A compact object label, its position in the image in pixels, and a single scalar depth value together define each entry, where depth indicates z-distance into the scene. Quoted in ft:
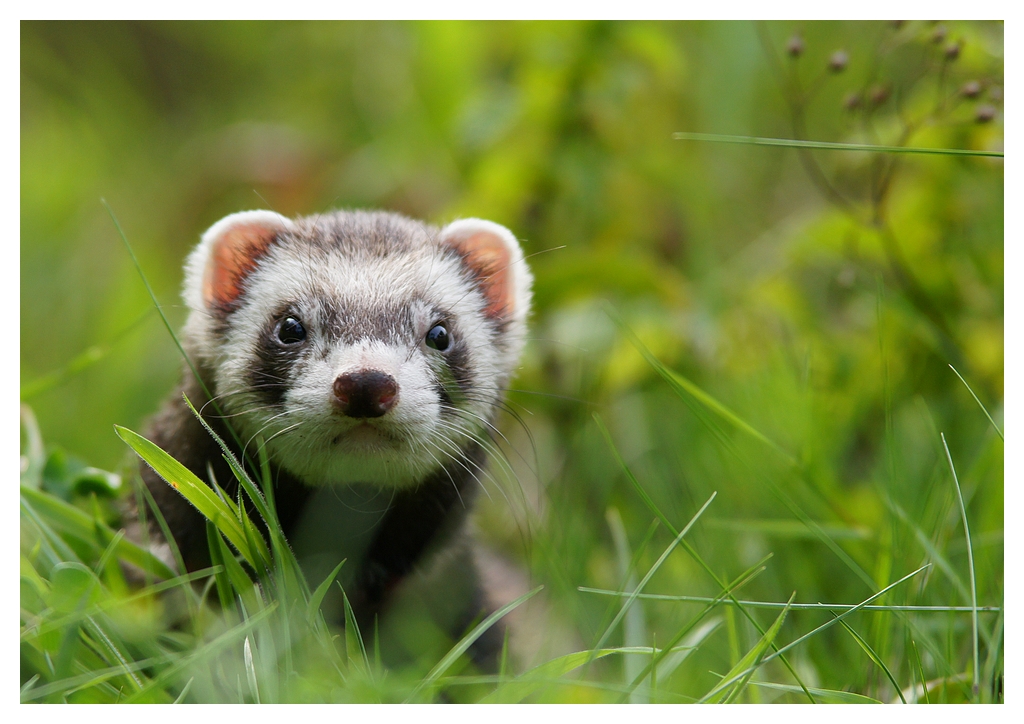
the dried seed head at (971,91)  8.75
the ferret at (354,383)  6.83
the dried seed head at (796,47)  9.41
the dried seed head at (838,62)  9.12
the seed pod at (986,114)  9.16
